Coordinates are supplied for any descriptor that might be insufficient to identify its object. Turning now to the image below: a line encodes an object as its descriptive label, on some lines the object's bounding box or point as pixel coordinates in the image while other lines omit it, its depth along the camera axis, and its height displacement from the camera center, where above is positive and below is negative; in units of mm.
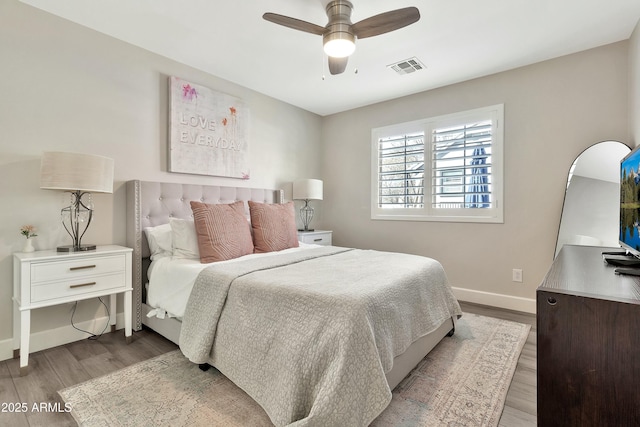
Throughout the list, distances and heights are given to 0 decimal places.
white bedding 2068 -529
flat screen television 1413 +50
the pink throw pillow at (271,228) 2807 -160
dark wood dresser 903 -447
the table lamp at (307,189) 3998 +291
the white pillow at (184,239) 2447 -231
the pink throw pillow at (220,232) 2355 -175
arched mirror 2476 +125
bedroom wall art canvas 2920 +824
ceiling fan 1876 +1201
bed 1262 -627
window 3201 +505
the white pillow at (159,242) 2551 -265
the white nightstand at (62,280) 1876 -474
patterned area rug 1481 -1013
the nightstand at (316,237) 3796 -334
